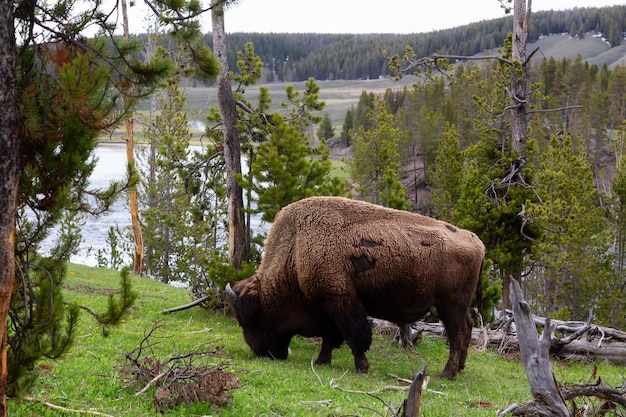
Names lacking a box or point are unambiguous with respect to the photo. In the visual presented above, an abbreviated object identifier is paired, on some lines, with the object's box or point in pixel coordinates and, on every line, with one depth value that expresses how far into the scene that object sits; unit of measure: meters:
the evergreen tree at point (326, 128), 109.62
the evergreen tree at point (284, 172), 13.31
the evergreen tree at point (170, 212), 31.31
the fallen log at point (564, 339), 13.12
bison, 9.95
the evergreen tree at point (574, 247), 33.56
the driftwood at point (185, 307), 13.94
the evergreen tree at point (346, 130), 110.38
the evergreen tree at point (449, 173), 47.44
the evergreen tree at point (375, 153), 54.22
